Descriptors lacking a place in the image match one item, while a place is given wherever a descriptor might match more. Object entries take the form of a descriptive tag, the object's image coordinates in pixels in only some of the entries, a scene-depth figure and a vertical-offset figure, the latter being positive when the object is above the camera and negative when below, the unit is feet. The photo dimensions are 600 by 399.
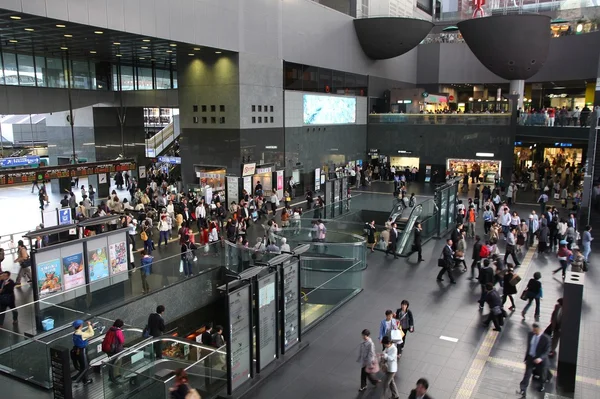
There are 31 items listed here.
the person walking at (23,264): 42.19 -11.29
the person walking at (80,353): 28.40 -12.83
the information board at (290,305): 30.30 -10.92
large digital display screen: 97.26 +4.81
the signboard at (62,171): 53.36 -4.56
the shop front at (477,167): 109.91 -8.24
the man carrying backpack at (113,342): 29.58 -12.56
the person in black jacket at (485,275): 39.06 -11.48
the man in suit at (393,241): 53.88 -12.08
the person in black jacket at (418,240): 51.98 -11.50
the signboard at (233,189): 78.43 -9.06
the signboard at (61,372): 23.89 -11.85
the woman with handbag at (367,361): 26.30 -12.33
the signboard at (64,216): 53.62 -9.02
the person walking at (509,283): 36.54 -11.40
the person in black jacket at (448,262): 44.50 -11.84
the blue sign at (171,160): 89.56 -4.95
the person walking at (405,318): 31.30 -11.91
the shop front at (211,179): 79.97 -7.74
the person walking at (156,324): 33.45 -13.03
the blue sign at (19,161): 65.62 -3.84
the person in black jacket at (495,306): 33.96 -12.19
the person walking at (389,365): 25.18 -11.93
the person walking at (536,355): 25.52 -11.72
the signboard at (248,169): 79.49 -5.95
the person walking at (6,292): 35.22 -11.38
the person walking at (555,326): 28.64 -11.47
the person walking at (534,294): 35.50 -11.77
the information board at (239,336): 25.58 -10.88
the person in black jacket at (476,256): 46.75 -11.96
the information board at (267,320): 27.81 -10.95
